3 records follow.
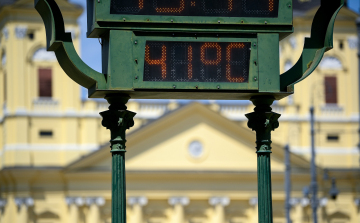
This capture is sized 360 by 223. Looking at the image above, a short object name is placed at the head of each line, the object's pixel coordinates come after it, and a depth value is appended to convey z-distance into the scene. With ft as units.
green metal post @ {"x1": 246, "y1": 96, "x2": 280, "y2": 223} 50.42
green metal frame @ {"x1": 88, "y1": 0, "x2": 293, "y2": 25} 49.13
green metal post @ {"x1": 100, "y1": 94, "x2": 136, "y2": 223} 49.01
